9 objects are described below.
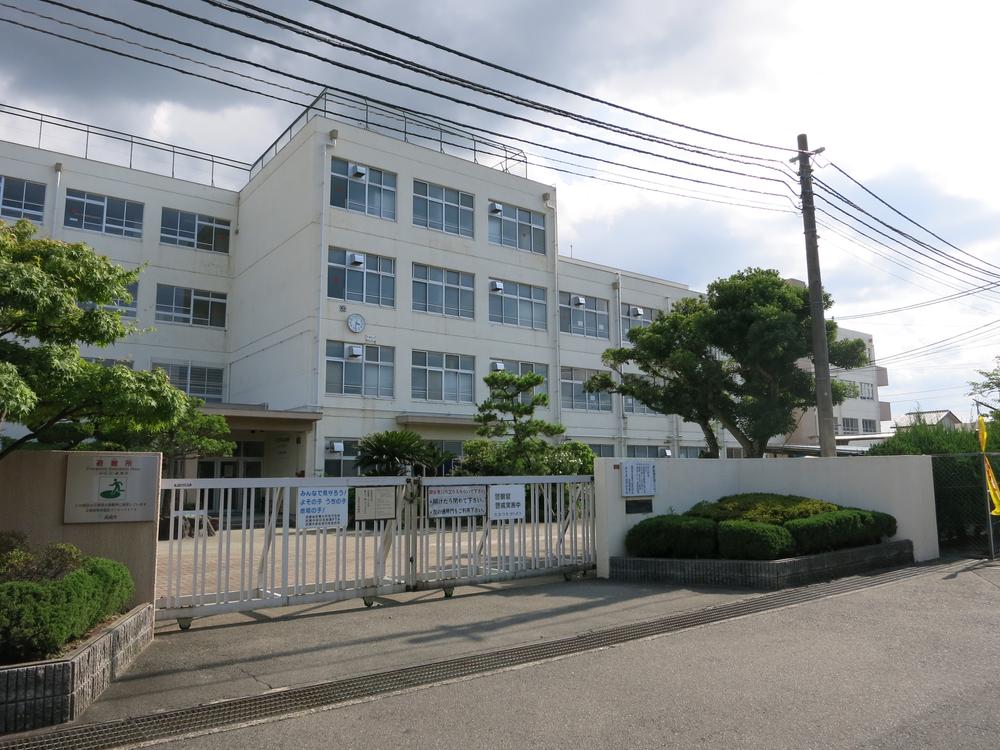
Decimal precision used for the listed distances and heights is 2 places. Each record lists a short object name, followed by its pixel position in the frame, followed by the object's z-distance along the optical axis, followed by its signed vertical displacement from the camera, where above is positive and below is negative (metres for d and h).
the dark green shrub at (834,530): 10.91 -0.87
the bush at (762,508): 11.47 -0.55
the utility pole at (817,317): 14.46 +3.00
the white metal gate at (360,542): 7.90 -0.85
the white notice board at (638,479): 11.71 -0.09
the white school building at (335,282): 26.34 +7.51
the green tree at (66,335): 6.18 +1.27
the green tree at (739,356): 20.19 +3.24
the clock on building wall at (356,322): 26.42 +5.29
